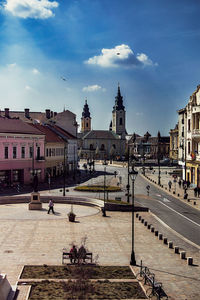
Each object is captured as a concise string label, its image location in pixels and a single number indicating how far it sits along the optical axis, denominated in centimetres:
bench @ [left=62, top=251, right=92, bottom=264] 1911
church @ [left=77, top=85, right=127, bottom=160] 16192
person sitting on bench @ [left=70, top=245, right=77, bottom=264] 1841
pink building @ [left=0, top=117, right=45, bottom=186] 5331
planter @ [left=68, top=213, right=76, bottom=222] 3061
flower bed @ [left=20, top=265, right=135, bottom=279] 1723
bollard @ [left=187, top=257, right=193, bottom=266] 2023
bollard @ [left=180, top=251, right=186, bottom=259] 2119
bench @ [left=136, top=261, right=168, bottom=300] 1520
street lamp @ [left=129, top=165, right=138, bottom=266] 1960
